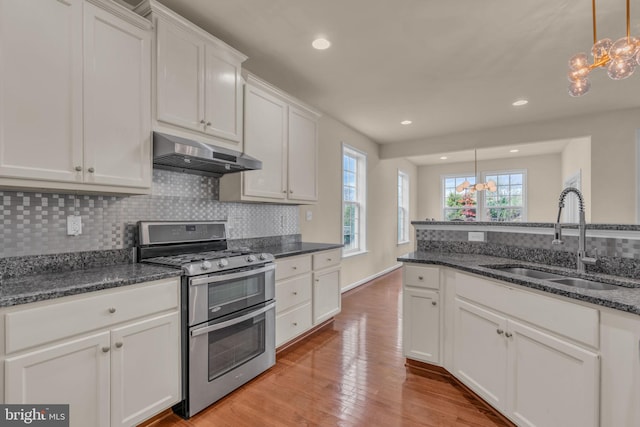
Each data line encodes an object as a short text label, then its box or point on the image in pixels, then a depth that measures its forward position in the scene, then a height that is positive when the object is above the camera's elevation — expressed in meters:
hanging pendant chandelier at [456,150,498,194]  6.51 +0.58
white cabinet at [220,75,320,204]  2.72 +0.64
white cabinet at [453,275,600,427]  1.38 -0.79
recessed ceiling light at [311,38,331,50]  2.57 +1.45
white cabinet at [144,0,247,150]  2.03 +0.96
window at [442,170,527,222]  7.51 +0.36
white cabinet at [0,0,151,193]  1.45 +0.62
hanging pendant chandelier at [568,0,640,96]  1.70 +0.90
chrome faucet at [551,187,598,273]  1.83 -0.20
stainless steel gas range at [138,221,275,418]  1.88 -0.65
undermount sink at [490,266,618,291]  1.71 -0.40
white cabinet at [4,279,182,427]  1.31 -0.72
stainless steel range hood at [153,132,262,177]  1.97 +0.39
